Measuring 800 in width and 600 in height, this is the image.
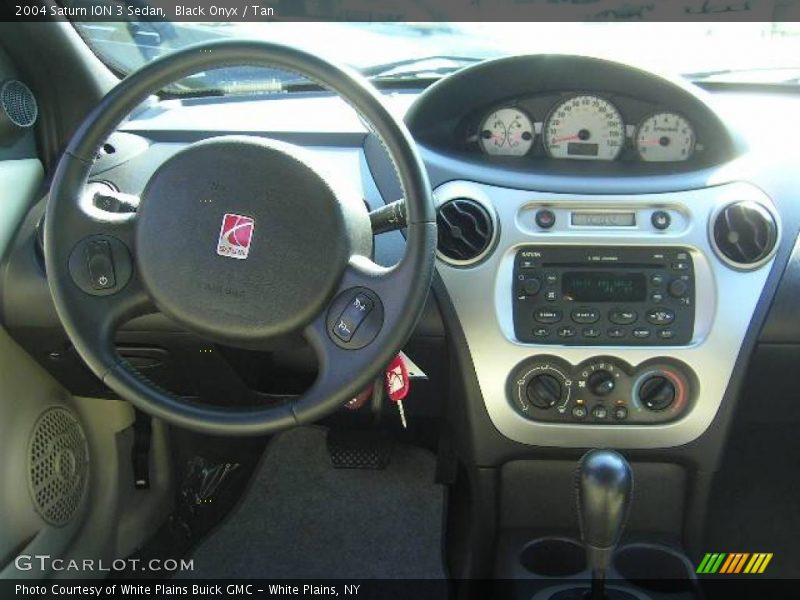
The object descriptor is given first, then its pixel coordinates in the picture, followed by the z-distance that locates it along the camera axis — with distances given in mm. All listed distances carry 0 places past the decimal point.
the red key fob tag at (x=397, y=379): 1499
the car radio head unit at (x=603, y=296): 1637
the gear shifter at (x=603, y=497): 1396
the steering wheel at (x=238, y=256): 1251
